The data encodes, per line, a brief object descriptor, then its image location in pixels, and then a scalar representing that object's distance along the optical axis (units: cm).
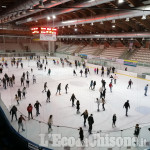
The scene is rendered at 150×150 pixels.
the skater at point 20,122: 775
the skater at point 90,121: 798
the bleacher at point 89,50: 3756
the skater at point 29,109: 931
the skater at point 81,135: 685
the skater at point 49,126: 706
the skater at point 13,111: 883
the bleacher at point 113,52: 3058
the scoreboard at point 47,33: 1479
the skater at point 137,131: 679
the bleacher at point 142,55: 2461
